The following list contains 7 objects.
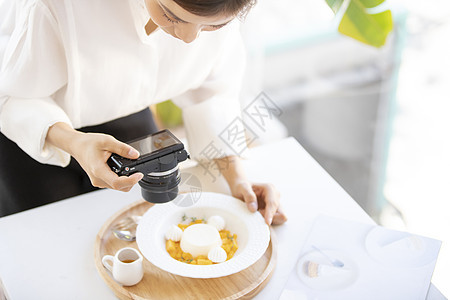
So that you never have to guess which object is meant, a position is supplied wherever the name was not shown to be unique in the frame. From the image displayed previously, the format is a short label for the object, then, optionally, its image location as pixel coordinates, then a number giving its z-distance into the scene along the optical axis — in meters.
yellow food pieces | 1.20
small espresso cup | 1.13
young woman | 1.13
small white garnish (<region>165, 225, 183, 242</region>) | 1.25
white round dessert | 1.21
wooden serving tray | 1.13
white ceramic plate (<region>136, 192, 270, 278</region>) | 1.14
